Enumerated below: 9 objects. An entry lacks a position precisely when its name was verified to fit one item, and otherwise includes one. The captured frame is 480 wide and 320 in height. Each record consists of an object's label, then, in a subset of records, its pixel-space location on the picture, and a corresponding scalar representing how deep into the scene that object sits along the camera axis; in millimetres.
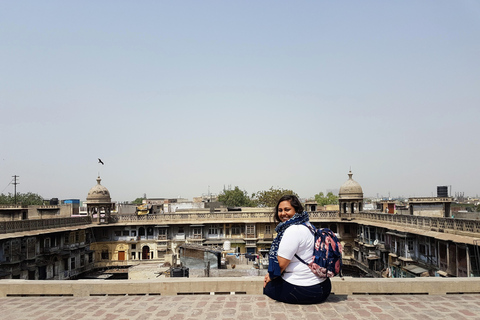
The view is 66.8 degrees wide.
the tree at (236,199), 91625
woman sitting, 5934
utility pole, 65113
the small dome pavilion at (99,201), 39250
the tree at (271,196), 69625
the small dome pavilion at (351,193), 38281
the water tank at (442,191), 42031
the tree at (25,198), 75731
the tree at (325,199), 92700
